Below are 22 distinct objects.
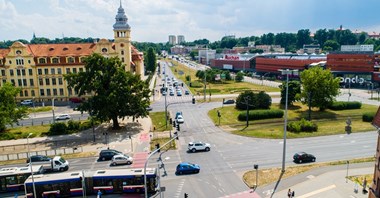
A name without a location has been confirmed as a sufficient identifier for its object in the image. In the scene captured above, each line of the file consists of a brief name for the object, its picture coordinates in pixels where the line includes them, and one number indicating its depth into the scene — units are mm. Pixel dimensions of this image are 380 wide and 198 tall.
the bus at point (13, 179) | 40094
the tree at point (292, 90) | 87375
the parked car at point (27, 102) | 93750
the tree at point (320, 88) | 78500
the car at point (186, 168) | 43844
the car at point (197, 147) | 53000
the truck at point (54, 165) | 46344
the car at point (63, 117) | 77750
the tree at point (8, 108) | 62375
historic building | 92375
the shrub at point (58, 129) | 64875
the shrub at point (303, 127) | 63400
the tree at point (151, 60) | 181000
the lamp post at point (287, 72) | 39491
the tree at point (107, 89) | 61906
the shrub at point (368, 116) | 70538
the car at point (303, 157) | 47250
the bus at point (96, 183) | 37688
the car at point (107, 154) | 50500
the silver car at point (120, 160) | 48125
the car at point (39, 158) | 48459
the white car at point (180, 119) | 72238
